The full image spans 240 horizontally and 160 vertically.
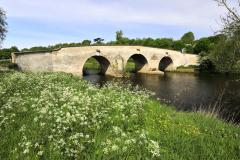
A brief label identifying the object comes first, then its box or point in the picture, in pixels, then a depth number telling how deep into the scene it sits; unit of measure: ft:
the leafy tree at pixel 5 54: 204.44
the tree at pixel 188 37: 278.93
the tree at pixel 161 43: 176.24
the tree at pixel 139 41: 208.56
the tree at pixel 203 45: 156.97
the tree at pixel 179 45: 187.01
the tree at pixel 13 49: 204.27
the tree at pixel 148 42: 180.39
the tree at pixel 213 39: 183.53
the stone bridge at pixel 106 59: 74.23
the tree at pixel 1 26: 66.49
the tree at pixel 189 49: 180.53
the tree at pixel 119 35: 243.81
